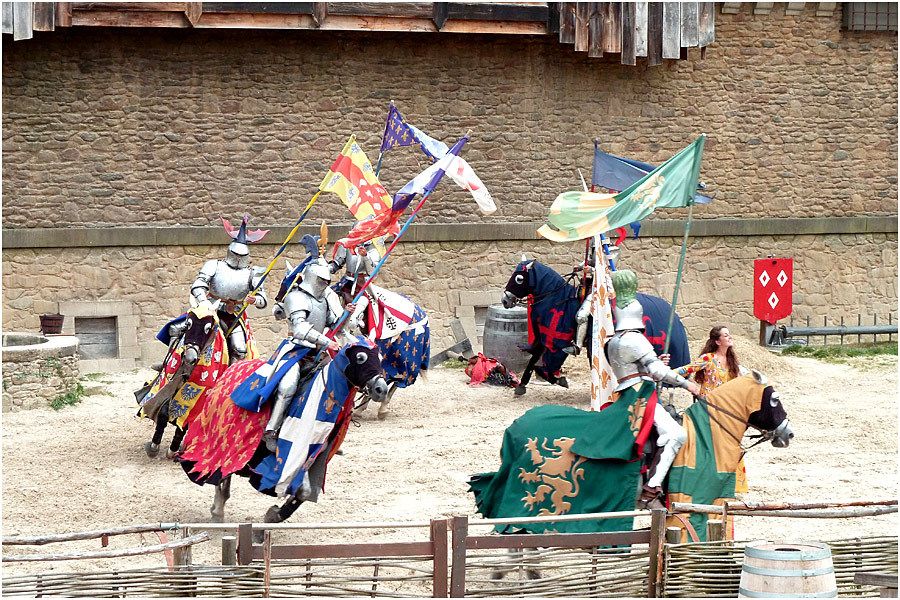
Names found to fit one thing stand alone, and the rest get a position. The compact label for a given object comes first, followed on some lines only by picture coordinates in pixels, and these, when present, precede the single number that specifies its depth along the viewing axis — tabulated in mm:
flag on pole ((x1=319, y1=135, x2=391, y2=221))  19859
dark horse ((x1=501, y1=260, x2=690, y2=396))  24109
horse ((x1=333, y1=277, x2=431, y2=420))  22703
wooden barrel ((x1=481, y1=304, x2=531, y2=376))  26594
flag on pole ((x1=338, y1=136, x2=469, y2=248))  15078
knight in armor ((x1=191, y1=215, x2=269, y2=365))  18969
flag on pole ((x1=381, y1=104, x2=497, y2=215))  16047
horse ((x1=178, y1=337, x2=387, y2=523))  14891
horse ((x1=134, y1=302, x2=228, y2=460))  18984
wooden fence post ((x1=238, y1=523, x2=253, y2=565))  10914
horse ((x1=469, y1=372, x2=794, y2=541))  13445
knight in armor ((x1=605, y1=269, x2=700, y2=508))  13414
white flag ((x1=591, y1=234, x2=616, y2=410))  14469
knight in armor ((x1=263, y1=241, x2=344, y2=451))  15211
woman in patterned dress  17937
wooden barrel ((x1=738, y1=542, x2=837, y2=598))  10336
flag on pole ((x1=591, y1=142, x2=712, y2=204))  21172
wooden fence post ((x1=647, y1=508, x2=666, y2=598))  11570
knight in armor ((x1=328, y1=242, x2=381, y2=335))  22234
